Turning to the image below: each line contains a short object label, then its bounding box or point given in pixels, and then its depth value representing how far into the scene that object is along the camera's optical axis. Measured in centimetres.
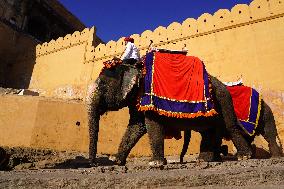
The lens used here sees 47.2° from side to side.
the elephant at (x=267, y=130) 600
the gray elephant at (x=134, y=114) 440
